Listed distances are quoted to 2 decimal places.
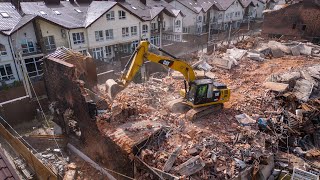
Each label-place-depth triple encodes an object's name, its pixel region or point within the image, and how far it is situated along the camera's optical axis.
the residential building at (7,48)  22.95
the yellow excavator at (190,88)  12.59
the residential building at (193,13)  41.47
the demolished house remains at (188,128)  11.31
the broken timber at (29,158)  9.89
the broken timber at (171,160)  10.72
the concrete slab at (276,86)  18.32
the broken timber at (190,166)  10.64
